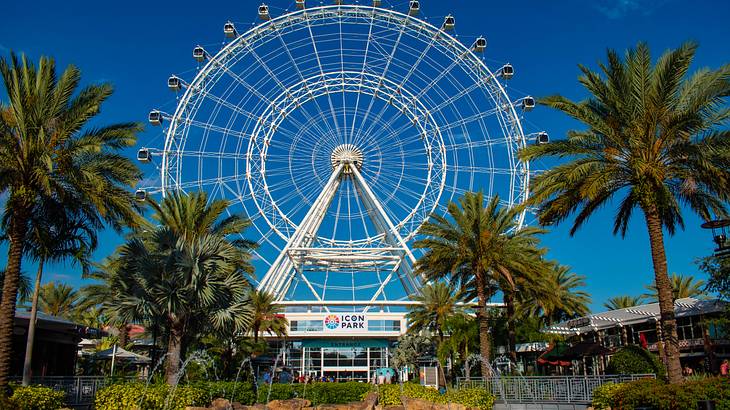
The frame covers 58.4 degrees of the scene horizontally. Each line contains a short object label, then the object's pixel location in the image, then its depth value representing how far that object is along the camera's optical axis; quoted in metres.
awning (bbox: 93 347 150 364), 34.16
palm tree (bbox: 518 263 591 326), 42.59
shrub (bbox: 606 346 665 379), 24.00
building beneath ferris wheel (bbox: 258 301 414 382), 55.16
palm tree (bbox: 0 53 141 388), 17.33
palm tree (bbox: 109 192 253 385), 21.78
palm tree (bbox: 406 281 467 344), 42.00
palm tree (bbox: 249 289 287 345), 38.28
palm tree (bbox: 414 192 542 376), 26.73
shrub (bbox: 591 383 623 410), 18.16
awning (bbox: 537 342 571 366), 32.97
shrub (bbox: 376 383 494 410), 22.53
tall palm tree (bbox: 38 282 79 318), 52.69
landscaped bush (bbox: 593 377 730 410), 14.08
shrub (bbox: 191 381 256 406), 22.11
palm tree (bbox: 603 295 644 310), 60.44
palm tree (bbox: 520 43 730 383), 17.00
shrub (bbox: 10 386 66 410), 15.71
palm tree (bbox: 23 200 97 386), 20.00
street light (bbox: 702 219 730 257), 19.06
